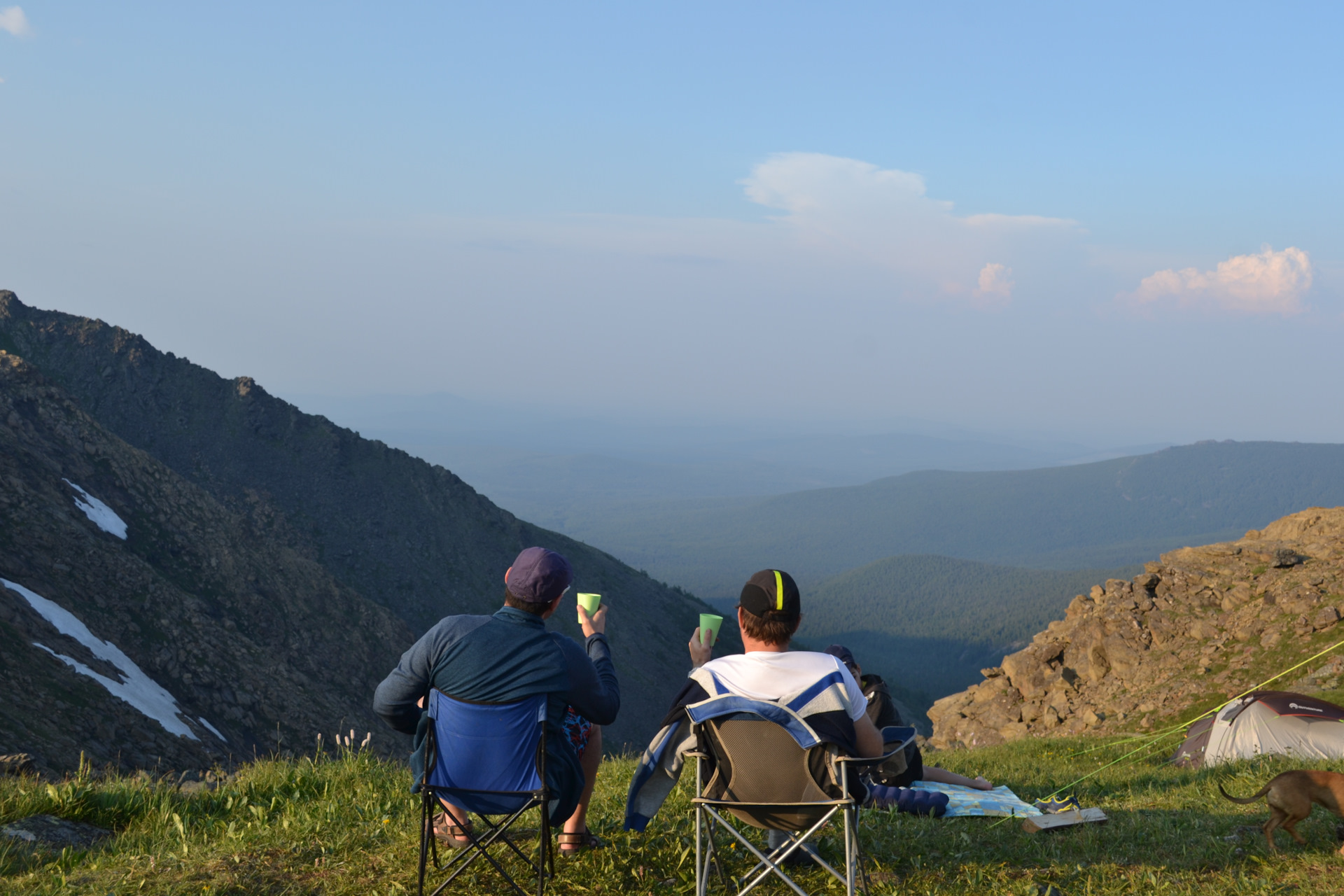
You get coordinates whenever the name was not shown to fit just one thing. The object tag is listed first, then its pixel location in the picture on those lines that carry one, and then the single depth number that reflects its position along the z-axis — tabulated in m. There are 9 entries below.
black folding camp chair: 4.45
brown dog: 5.72
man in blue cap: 4.69
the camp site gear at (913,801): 7.04
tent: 11.51
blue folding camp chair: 4.63
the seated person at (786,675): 4.52
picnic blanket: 7.20
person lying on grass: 7.56
